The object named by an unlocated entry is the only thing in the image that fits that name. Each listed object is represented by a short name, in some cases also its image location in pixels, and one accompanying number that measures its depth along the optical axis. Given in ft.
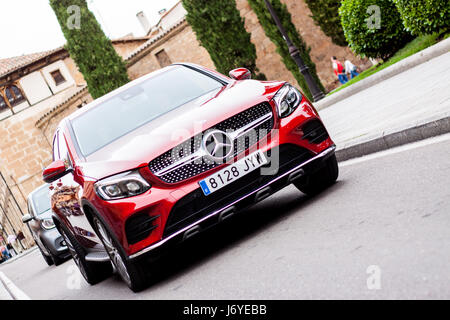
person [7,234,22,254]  113.96
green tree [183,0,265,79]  78.84
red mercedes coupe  16.35
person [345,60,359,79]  84.94
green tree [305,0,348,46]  76.07
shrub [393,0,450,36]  40.83
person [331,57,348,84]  85.71
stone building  138.72
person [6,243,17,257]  140.87
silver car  39.32
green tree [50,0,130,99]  104.73
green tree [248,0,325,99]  73.97
